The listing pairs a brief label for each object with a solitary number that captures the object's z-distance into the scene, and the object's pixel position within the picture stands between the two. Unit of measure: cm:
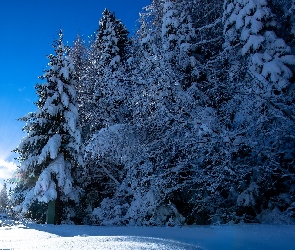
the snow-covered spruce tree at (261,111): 790
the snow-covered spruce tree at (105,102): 1324
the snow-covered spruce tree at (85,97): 1927
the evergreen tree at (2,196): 7988
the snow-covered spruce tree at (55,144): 1680
